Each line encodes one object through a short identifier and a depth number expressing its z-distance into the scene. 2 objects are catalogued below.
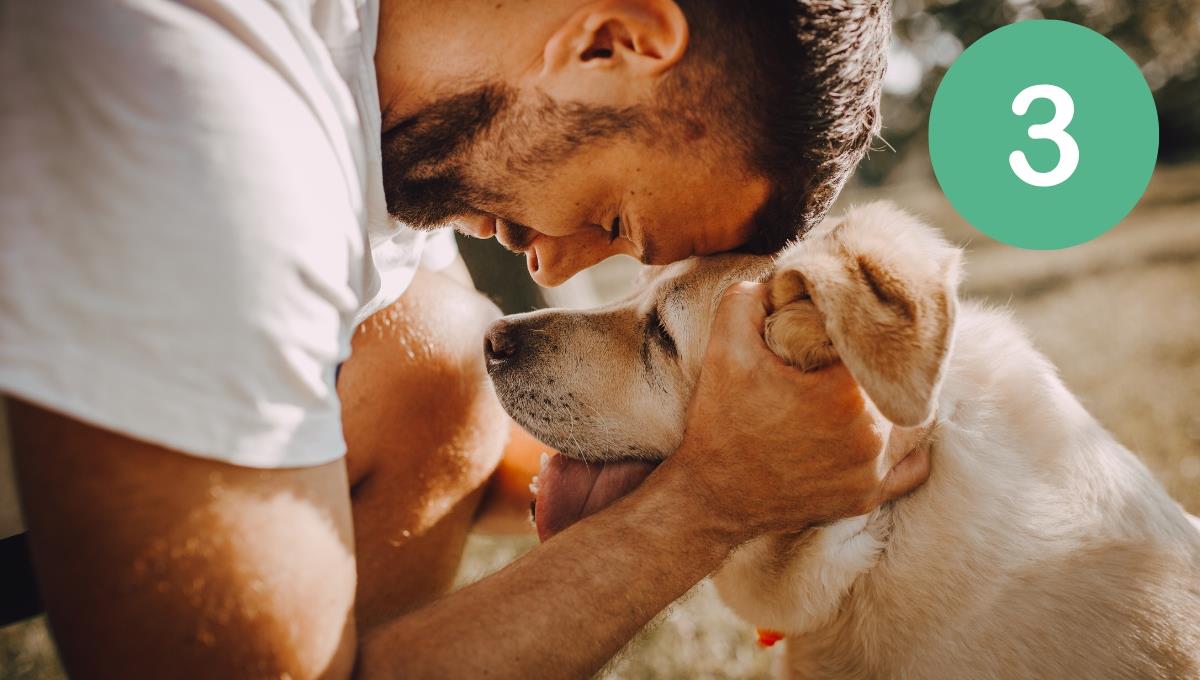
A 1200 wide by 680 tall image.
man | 0.41
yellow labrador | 0.51
